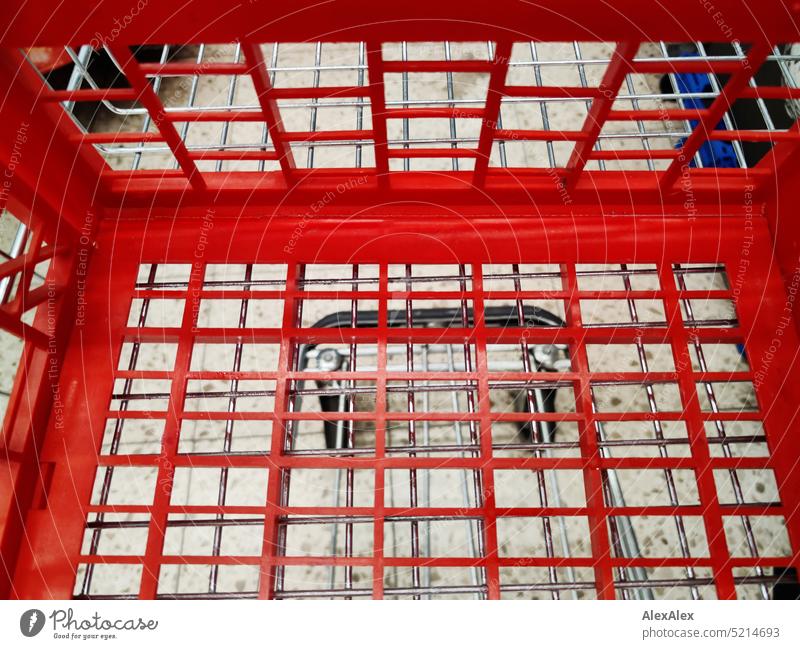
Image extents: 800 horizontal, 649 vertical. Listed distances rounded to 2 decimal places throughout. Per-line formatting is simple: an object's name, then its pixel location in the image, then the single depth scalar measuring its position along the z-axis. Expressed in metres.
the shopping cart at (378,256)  0.53
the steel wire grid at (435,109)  0.53
